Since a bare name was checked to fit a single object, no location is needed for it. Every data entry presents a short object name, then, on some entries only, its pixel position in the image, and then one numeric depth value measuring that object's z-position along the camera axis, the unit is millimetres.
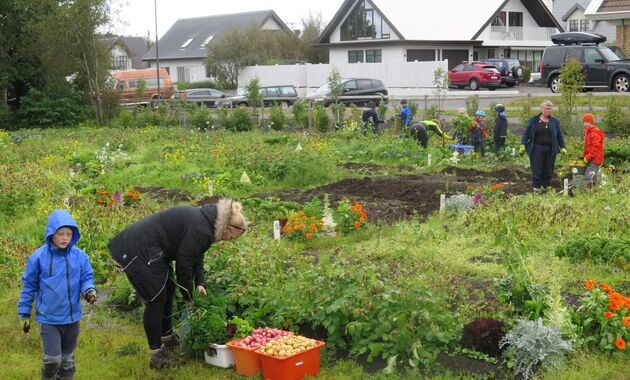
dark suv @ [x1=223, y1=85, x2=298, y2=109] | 43512
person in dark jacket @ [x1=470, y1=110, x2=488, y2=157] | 19844
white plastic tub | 7375
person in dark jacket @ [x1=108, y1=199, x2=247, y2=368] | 7164
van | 49884
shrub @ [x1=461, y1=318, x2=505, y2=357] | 7180
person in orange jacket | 14336
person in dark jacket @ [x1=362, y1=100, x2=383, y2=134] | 25328
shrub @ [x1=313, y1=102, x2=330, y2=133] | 28891
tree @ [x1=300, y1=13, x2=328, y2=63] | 68562
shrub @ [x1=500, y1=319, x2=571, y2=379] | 6812
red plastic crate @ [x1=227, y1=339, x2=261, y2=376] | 7136
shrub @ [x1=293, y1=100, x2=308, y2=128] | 29939
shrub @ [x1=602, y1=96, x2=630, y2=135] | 24297
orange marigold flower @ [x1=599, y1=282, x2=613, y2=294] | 7484
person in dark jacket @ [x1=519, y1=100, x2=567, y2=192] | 14523
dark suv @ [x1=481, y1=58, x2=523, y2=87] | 48097
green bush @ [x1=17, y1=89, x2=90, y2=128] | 36062
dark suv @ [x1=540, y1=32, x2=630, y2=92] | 32875
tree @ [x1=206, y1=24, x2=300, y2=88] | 63812
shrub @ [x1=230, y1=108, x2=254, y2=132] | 30719
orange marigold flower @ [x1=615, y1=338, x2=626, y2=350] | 6941
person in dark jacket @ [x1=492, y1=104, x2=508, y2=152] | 19531
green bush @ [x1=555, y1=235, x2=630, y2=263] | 9562
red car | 45625
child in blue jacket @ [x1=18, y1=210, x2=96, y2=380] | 6688
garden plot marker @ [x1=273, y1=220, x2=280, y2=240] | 11353
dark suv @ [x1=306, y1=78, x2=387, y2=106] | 40625
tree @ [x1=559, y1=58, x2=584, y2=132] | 23891
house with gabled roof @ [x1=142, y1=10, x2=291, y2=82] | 70875
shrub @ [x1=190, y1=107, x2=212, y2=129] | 31062
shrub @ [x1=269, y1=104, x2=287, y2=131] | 30266
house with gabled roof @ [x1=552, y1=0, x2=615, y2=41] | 78000
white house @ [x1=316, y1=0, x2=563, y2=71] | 56281
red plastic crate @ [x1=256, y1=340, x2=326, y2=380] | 6871
